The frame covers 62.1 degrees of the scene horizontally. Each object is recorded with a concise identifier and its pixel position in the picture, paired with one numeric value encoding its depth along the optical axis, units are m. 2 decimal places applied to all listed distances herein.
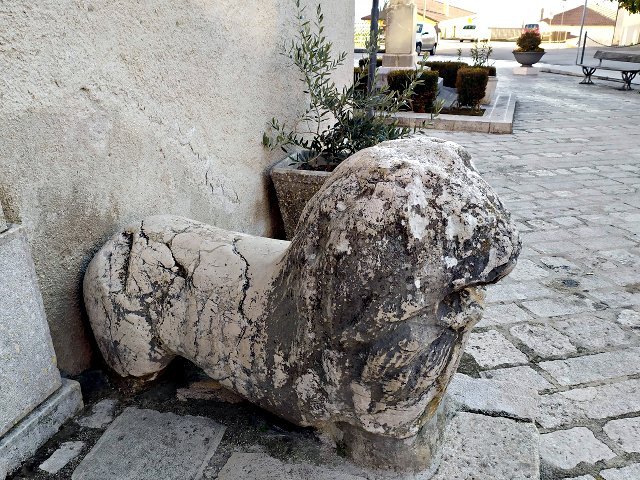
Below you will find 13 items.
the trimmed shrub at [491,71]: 10.80
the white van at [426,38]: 23.67
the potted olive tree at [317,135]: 3.37
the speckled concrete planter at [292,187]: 3.26
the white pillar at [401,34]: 11.04
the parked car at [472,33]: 40.22
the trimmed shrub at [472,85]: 9.48
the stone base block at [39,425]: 1.61
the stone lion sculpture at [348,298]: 1.29
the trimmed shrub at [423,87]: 9.05
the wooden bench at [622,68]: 12.97
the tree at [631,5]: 17.81
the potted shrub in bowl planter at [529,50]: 17.05
